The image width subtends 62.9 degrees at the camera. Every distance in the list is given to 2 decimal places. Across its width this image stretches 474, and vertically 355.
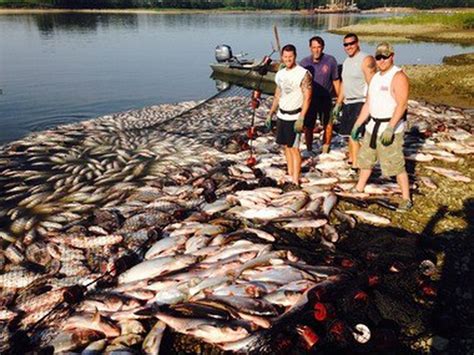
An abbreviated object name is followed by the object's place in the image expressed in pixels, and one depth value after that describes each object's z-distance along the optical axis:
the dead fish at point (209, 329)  3.71
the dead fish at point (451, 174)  7.50
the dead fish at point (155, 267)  4.86
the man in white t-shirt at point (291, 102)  6.32
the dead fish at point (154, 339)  3.69
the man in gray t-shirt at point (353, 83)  6.69
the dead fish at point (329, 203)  6.29
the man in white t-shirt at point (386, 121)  5.33
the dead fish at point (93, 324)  3.99
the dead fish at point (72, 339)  3.87
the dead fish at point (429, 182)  7.24
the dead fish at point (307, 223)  5.86
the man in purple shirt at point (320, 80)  7.86
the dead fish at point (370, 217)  6.10
